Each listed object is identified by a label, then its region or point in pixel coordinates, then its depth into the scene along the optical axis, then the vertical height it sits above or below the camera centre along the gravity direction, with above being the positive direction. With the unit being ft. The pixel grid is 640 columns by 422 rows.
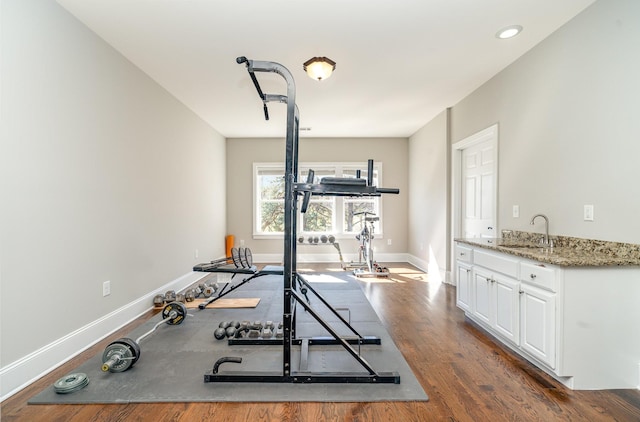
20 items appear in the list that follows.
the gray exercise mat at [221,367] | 6.12 -3.72
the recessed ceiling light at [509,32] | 8.40 +5.16
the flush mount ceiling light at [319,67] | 9.94 +4.87
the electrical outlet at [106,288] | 9.02 -2.33
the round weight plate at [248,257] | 10.56 -1.62
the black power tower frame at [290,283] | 6.50 -1.57
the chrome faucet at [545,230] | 8.79 -0.50
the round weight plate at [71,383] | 6.17 -3.58
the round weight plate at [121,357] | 6.93 -3.34
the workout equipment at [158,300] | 11.42 -3.39
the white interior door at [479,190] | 12.00 +0.99
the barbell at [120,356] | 6.86 -3.32
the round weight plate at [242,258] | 10.39 -1.64
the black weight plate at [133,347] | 6.97 -3.16
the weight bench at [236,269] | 9.22 -1.90
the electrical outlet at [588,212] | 7.57 +0.02
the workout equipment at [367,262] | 17.26 -3.00
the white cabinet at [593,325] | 6.36 -2.36
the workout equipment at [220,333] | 8.68 -3.51
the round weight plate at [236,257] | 10.36 -1.57
